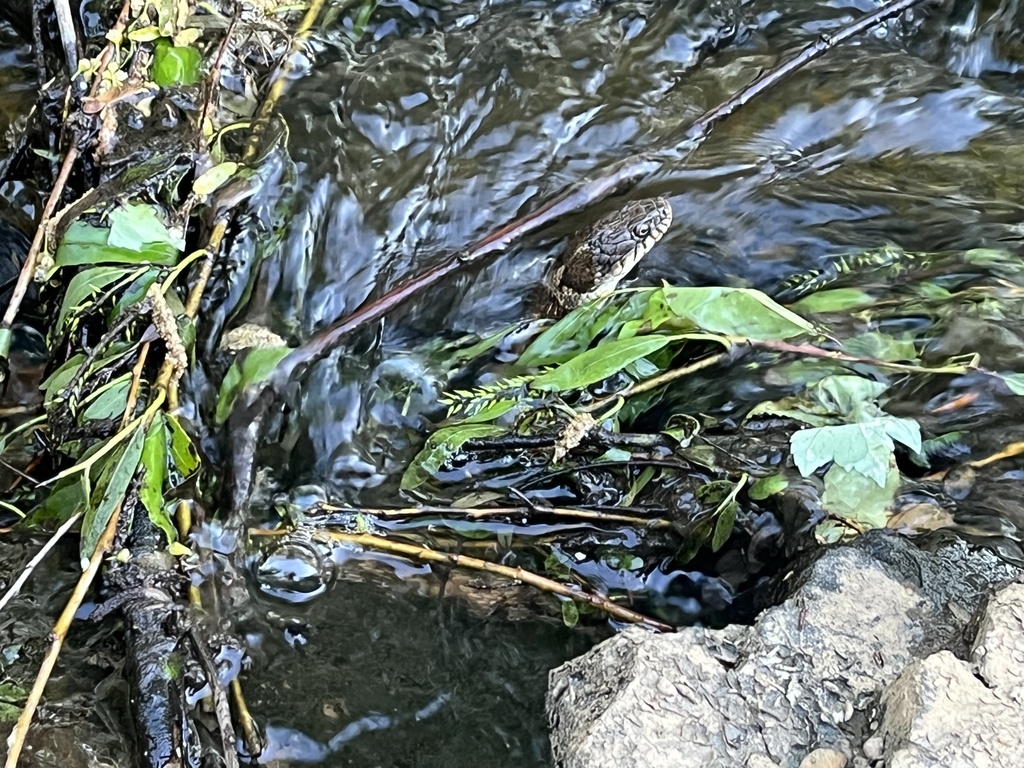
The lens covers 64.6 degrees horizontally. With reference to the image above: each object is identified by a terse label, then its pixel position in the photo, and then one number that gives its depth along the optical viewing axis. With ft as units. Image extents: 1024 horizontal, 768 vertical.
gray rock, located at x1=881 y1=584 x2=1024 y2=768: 3.96
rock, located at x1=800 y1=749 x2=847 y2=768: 4.40
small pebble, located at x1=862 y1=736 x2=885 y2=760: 4.28
